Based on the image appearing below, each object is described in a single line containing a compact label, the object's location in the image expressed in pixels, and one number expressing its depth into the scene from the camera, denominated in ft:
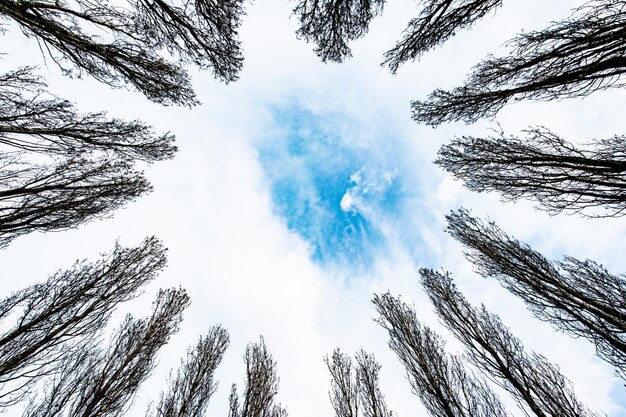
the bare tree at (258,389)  25.55
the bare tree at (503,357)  16.57
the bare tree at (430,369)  19.88
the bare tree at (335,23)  16.78
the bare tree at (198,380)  24.73
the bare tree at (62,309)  14.76
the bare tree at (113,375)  19.16
